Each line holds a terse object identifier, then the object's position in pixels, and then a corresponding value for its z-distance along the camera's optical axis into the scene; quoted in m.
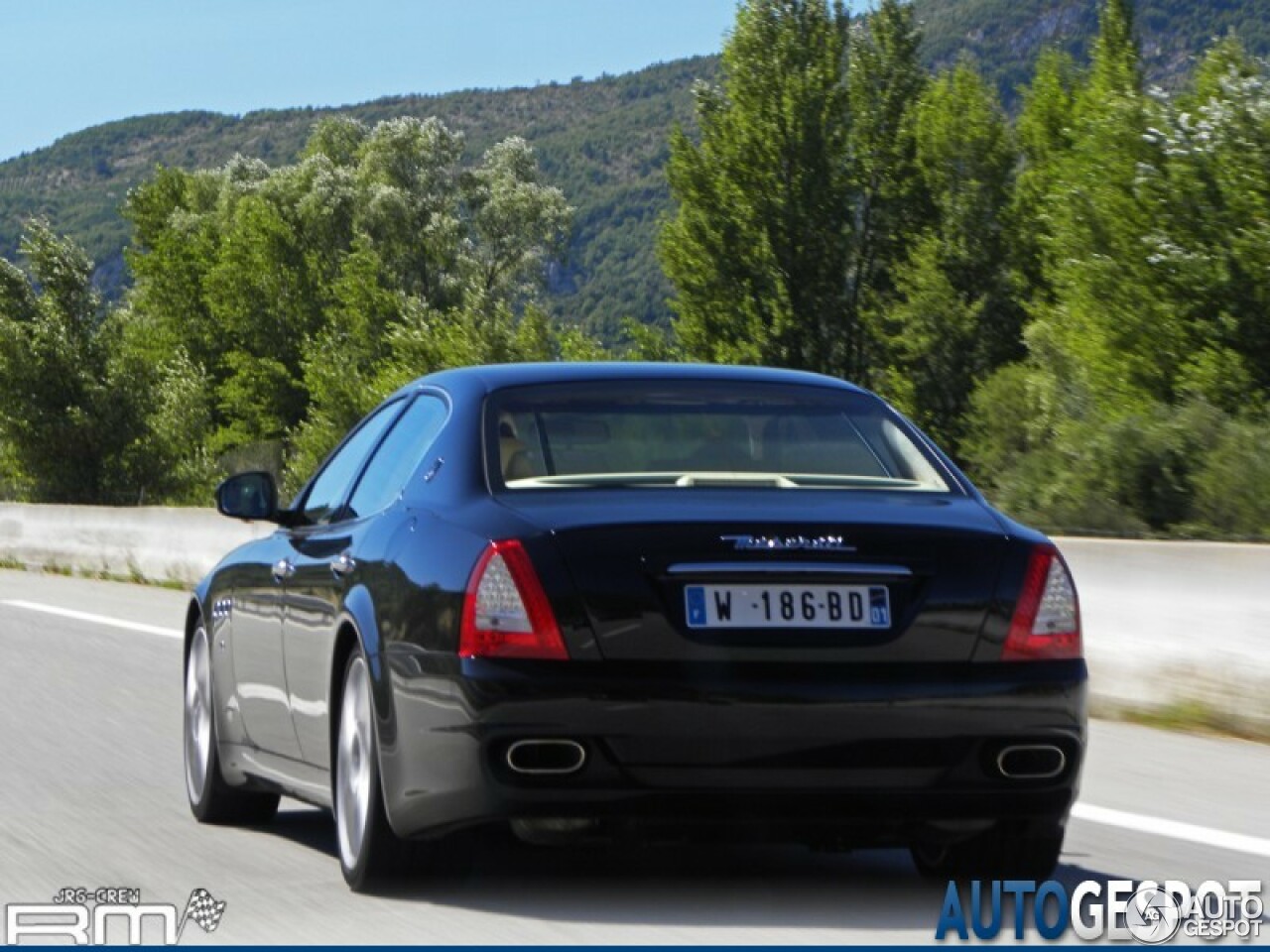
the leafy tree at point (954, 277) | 74.38
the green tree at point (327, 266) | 93.12
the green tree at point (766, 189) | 73.44
